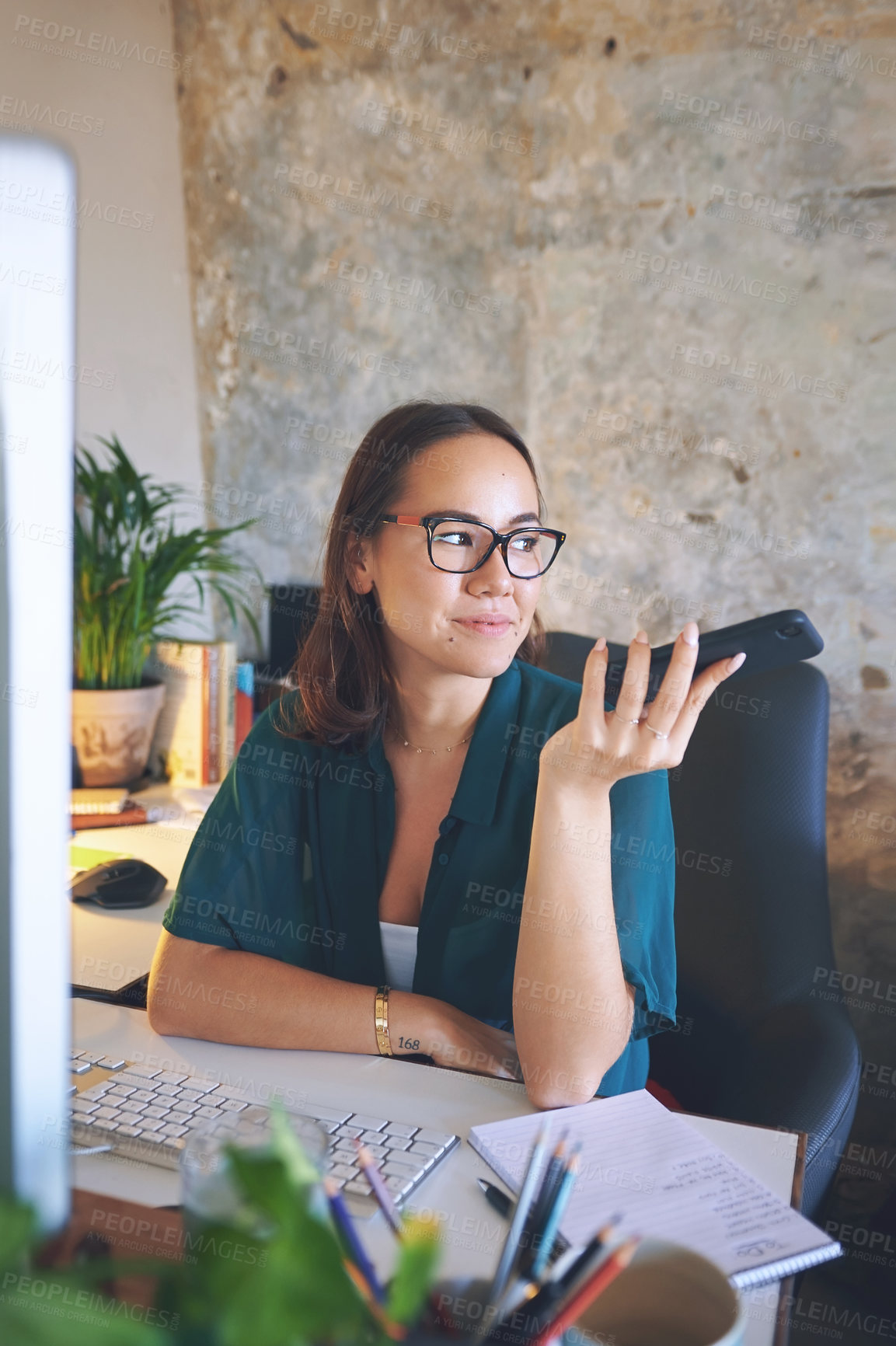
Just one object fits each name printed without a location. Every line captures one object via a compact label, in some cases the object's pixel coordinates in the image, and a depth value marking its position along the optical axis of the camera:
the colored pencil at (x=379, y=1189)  0.50
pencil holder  0.47
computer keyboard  0.83
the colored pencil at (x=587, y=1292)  0.39
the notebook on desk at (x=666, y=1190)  0.74
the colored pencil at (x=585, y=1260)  0.44
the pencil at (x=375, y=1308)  0.35
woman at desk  1.09
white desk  0.76
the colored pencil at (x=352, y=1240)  0.42
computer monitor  0.37
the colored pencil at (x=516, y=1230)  0.45
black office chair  1.46
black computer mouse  1.56
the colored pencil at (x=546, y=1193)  0.54
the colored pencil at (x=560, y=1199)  0.51
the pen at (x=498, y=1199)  0.79
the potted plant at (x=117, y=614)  2.21
